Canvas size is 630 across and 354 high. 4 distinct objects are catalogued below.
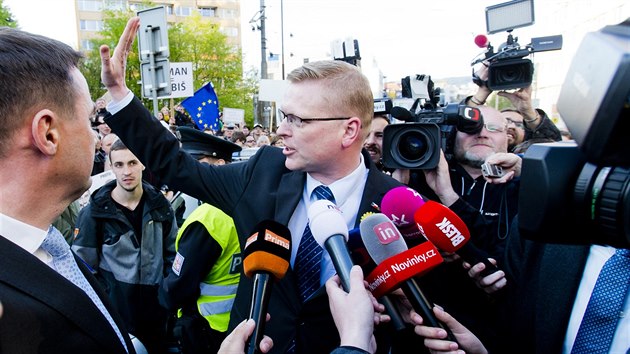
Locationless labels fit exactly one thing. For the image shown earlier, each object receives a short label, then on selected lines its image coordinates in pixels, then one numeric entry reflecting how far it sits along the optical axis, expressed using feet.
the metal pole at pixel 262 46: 66.80
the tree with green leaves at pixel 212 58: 125.29
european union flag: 32.68
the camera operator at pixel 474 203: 6.19
